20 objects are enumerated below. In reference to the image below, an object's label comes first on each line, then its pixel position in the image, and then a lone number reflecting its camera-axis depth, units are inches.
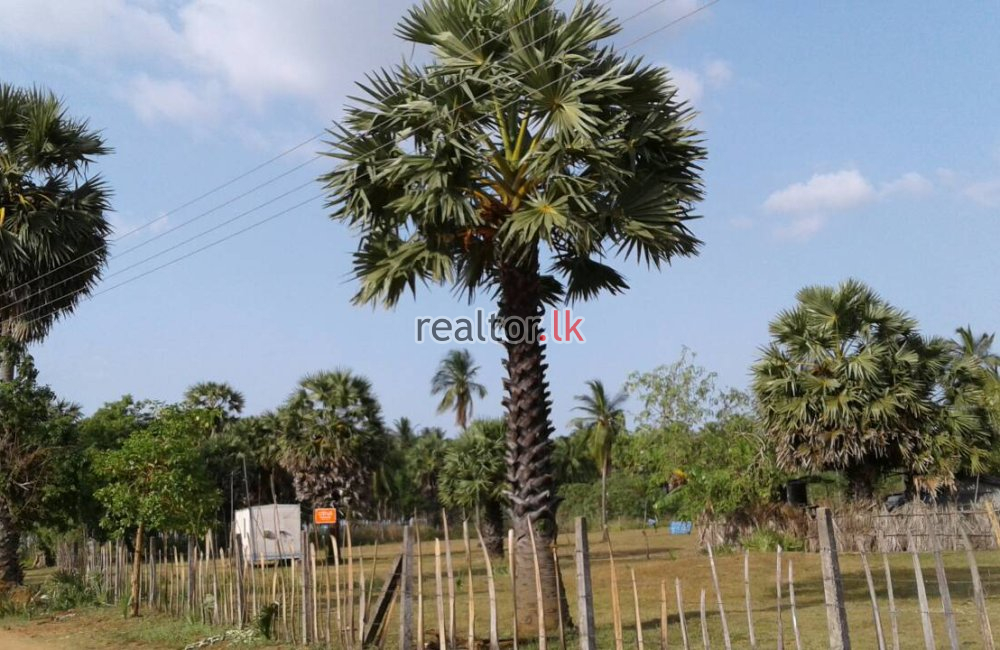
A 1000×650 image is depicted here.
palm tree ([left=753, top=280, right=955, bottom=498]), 1066.7
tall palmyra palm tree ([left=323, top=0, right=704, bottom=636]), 493.7
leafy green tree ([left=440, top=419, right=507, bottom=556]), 1358.3
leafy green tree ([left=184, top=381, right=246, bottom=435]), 2007.9
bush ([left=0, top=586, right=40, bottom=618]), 740.0
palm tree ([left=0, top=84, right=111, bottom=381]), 887.7
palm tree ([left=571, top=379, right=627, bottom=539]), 2285.9
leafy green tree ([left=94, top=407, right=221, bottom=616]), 708.0
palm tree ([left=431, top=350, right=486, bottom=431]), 2704.2
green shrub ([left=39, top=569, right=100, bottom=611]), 766.5
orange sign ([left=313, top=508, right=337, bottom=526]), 1242.4
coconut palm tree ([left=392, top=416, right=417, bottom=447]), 3218.5
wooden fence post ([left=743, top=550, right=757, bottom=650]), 343.9
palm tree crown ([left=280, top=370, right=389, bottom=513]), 1517.0
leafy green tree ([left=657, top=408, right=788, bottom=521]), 1216.2
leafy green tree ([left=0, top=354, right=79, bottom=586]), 802.8
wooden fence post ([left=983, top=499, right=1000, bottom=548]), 282.5
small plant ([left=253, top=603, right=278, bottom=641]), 537.6
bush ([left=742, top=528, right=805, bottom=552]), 1157.1
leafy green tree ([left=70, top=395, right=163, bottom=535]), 814.2
